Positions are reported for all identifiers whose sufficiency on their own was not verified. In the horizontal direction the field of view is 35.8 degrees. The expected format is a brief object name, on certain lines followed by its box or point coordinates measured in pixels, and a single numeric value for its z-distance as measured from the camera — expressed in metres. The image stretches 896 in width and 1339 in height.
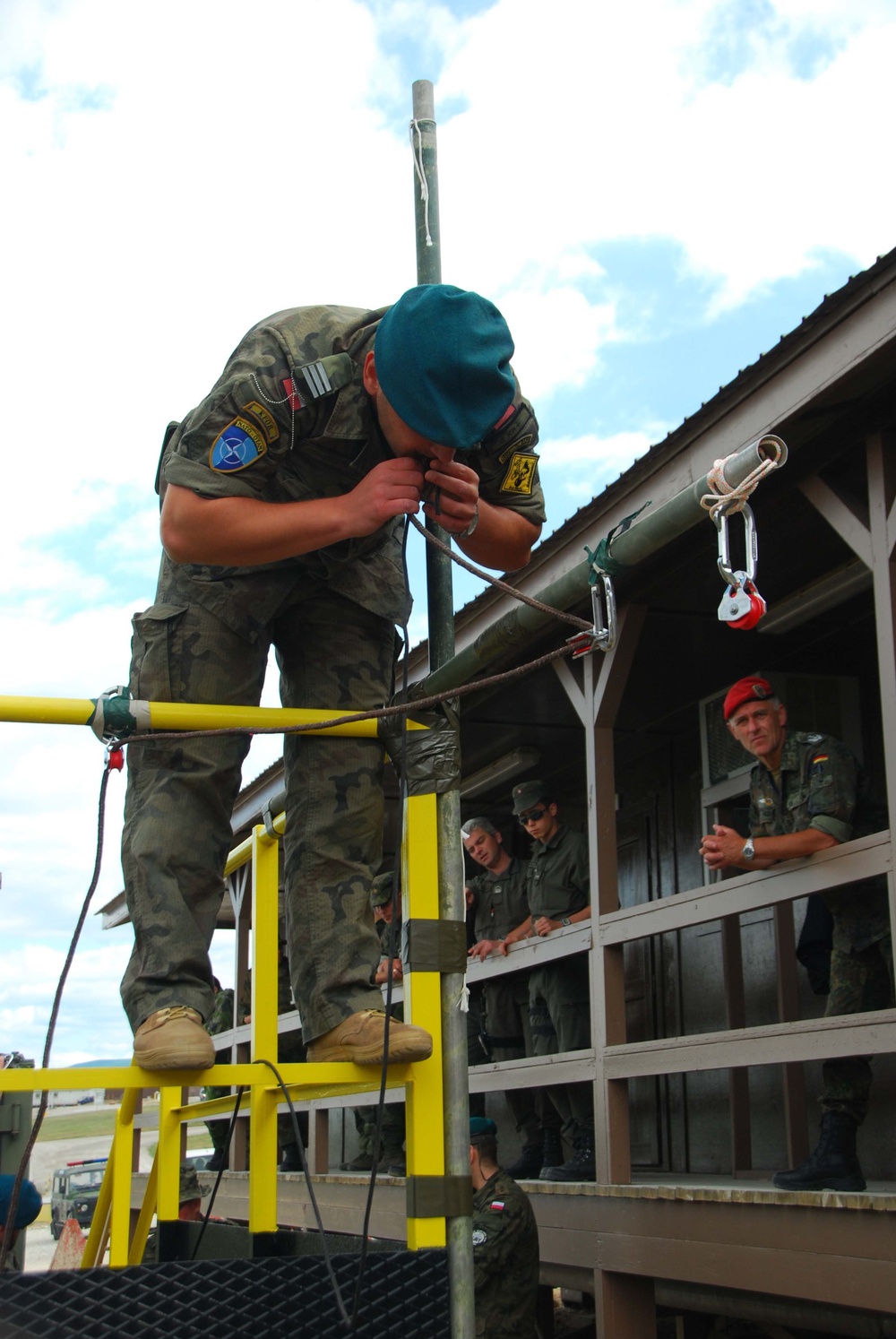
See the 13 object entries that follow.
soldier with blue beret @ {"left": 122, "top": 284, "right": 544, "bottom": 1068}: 2.49
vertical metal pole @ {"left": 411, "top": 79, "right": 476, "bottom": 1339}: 2.29
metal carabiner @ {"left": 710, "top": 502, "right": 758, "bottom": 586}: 2.17
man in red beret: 4.58
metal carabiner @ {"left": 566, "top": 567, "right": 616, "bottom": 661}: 2.39
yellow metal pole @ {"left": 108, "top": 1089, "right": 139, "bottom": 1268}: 2.39
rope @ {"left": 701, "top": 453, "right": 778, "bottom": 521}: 2.17
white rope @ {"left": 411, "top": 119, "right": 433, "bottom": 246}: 3.00
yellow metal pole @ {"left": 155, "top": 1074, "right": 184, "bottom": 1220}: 2.76
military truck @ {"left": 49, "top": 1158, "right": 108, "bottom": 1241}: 20.83
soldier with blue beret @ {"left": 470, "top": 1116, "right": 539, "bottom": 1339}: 5.41
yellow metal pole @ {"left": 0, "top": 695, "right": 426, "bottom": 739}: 2.54
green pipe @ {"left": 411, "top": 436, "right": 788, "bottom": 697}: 2.19
